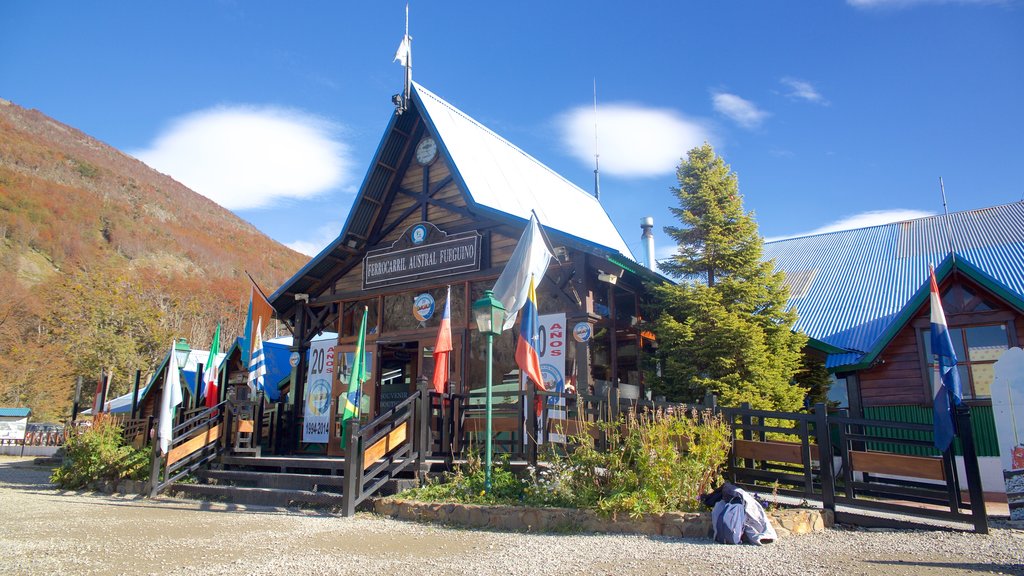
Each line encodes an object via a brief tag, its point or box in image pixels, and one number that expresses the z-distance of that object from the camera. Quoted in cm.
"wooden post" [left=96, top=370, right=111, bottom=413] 2222
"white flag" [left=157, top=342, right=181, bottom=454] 1211
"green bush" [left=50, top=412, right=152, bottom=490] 1358
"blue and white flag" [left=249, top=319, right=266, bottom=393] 1462
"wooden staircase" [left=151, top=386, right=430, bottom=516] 970
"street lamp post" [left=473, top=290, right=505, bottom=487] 963
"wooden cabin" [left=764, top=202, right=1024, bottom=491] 1252
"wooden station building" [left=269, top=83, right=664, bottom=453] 1264
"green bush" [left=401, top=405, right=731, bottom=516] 780
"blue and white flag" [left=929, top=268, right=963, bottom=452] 796
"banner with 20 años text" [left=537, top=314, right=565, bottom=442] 1191
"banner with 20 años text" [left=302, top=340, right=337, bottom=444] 1519
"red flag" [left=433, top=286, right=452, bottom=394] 1134
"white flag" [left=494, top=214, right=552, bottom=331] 1052
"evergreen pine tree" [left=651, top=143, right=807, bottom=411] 1255
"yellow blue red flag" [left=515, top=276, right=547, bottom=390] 951
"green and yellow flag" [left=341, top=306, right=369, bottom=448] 1157
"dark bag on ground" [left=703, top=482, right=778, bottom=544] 699
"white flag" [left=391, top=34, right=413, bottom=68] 1520
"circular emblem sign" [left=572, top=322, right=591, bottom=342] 1202
